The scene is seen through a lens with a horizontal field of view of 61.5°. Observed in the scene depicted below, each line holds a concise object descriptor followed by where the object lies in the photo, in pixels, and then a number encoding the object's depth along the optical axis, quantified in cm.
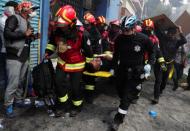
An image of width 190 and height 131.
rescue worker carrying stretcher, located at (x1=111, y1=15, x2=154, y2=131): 276
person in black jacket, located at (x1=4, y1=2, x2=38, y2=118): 271
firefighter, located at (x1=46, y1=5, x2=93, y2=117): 280
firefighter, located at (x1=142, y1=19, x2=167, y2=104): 384
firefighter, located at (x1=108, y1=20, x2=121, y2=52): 457
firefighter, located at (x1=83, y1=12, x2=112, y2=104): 350
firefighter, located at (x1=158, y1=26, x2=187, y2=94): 410
